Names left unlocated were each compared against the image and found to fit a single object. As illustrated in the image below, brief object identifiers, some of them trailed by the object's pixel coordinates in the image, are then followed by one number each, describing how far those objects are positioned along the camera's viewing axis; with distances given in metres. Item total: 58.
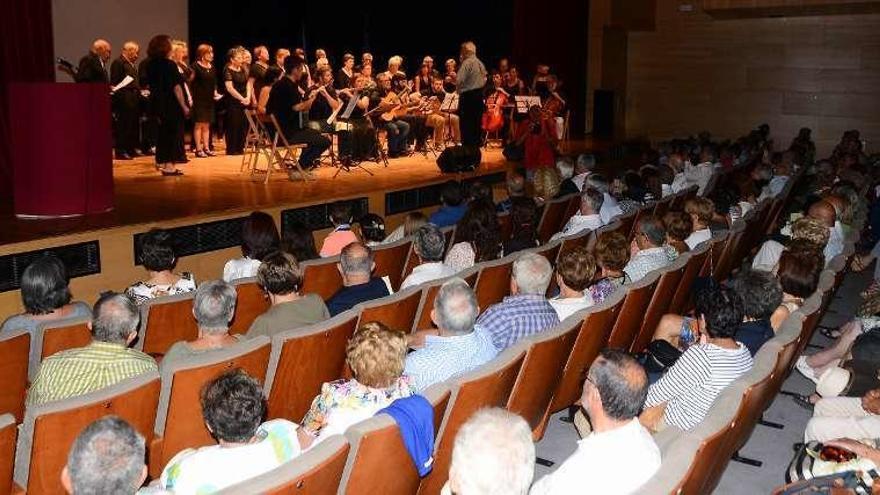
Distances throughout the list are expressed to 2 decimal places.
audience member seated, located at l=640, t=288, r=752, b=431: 3.28
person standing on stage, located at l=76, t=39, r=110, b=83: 9.49
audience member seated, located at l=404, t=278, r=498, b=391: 3.30
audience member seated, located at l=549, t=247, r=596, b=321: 4.04
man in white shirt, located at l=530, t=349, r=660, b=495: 2.37
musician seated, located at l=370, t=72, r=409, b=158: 11.60
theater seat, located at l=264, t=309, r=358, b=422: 3.24
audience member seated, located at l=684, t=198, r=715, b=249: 5.99
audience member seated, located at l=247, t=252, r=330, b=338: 3.82
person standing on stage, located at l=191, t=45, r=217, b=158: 10.39
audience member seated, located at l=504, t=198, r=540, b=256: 5.81
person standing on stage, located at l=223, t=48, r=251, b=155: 10.30
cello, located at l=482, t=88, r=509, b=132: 13.91
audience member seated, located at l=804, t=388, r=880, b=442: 3.48
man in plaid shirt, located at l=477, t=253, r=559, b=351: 3.77
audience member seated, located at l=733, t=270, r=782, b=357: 3.78
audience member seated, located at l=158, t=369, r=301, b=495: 2.32
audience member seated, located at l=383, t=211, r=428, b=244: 5.88
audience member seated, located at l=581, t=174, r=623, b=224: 6.98
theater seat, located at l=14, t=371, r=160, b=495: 2.54
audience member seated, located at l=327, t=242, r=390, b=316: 4.32
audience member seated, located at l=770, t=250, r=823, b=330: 4.19
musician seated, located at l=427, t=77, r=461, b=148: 12.98
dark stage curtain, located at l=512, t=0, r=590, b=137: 15.12
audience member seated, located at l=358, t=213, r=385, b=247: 6.07
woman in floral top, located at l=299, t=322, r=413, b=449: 2.77
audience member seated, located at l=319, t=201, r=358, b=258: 5.55
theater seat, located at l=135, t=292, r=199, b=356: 3.89
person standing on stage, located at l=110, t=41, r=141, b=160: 10.40
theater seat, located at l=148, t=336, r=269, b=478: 2.91
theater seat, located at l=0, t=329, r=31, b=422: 3.32
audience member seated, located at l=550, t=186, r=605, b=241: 6.27
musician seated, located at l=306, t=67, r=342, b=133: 10.44
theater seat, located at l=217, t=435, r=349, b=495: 1.94
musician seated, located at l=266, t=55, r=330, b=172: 9.24
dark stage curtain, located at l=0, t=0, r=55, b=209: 7.90
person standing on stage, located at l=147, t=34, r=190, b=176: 8.79
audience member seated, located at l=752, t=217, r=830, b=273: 5.05
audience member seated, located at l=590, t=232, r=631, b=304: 4.59
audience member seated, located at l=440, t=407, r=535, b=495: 2.02
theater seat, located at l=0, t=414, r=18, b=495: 2.31
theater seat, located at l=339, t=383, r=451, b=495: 2.29
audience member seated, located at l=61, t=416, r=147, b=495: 2.01
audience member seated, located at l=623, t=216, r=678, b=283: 5.04
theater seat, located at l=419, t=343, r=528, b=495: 2.78
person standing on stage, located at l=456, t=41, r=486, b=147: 11.29
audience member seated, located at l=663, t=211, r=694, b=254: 5.43
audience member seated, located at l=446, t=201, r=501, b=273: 5.33
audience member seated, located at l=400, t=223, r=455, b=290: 4.69
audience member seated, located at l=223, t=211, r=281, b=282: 5.00
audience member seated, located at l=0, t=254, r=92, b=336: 3.79
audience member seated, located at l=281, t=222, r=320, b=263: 5.25
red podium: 6.40
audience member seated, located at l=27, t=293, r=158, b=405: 3.03
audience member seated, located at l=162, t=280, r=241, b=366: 3.42
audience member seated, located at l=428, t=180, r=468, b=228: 6.74
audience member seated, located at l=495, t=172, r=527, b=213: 7.59
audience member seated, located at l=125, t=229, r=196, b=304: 4.38
